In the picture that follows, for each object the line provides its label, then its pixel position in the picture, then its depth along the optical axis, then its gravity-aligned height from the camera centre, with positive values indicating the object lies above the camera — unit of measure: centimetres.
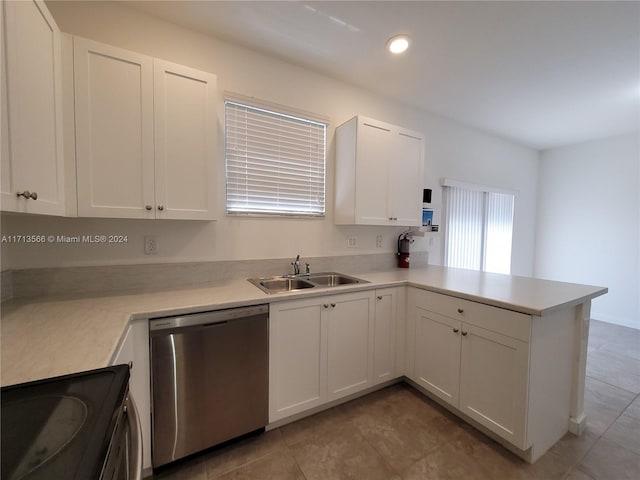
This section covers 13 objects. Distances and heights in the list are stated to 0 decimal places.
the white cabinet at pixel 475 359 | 151 -84
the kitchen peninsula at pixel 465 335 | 119 -58
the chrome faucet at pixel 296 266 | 231 -33
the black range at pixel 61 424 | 50 -46
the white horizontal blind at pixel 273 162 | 212 +56
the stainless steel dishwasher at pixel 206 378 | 140 -86
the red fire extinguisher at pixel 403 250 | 287 -22
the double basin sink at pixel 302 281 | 214 -44
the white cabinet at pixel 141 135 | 142 +53
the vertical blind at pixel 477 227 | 346 +6
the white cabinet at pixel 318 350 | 172 -86
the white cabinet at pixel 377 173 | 232 +52
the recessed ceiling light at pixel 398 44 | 192 +139
